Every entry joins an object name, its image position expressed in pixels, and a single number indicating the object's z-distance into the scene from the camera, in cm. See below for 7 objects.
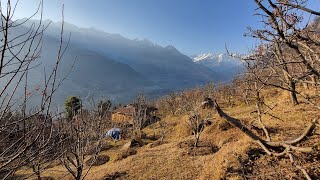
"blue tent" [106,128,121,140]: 2369
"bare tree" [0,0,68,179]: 156
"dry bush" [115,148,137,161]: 1255
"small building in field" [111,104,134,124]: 3412
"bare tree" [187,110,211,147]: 1126
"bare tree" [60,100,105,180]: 534
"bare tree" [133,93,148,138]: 2162
